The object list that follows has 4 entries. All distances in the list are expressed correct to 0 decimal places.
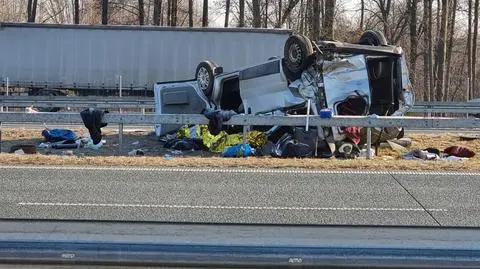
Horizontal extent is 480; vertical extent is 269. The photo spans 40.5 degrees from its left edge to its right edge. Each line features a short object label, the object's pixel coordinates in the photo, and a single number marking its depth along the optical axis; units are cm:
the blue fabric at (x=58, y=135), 1537
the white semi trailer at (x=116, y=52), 3216
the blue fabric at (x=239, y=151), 1284
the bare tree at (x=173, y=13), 4578
